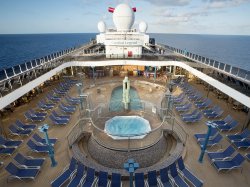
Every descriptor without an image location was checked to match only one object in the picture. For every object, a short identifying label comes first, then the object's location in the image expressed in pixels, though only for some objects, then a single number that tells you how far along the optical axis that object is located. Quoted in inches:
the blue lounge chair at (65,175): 264.2
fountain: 493.1
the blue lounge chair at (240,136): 363.3
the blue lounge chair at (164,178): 266.4
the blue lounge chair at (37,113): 471.2
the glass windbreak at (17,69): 495.8
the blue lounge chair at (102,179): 261.0
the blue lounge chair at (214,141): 354.0
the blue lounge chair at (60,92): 634.7
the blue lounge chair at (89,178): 261.2
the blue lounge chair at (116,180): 259.3
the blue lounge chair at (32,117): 451.3
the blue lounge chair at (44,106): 516.7
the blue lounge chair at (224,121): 427.1
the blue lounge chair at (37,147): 332.2
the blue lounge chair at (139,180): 257.6
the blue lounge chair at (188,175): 264.1
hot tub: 403.2
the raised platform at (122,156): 304.2
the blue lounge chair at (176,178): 264.1
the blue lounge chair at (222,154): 313.0
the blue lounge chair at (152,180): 263.6
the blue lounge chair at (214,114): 471.6
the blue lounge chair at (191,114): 470.6
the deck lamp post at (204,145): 292.7
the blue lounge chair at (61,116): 462.6
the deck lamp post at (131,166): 204.6
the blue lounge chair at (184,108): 498.0
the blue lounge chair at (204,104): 522.0
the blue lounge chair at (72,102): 557.9
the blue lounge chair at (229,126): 406.6
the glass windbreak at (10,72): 464.9
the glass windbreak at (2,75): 441.0
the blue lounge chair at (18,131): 387.9
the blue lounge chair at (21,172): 274.8
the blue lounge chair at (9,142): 348.2
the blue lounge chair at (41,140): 354.9
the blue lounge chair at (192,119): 441.7
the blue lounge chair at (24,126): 408.6
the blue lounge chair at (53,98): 578.1
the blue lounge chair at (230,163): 293.7
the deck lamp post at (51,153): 282.4
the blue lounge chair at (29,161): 297.1
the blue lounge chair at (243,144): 345.4
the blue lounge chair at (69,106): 522.9
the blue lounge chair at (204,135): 372.0
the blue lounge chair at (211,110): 489.4
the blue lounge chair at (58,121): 436.1
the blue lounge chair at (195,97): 577.1
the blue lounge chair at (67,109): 499.9
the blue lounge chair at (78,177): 262.4
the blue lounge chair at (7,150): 328.2
